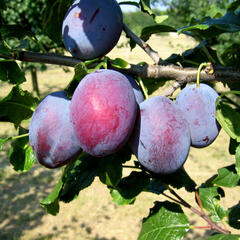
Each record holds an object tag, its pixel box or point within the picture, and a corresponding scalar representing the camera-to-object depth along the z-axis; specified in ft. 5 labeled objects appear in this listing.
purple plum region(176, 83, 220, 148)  0.67
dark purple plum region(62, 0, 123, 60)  0.65
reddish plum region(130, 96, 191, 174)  0.59
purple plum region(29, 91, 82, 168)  0.61
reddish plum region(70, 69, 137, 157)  0.54
